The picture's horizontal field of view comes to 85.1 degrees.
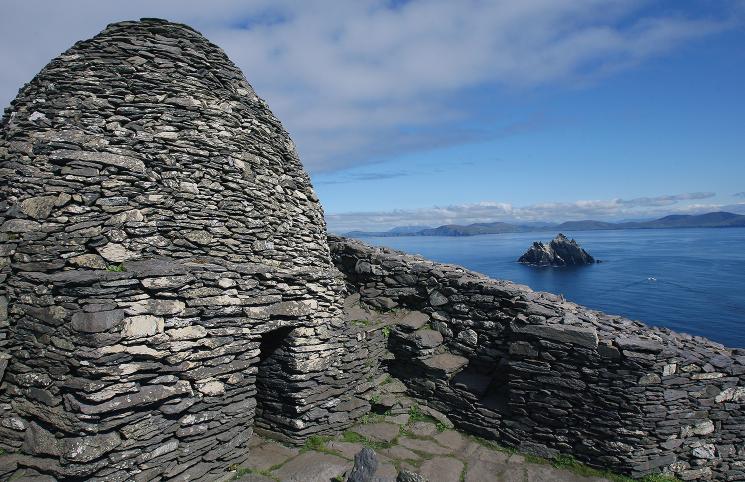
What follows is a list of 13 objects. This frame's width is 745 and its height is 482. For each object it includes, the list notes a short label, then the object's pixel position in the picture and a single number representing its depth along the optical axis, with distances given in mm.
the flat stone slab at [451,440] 9031
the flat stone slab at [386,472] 7244
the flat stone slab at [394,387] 10469
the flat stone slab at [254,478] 7131
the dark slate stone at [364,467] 6793
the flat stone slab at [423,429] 9436
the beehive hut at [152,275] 5867
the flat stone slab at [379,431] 9016
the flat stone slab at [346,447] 8219
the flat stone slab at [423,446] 8703
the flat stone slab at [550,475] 7955
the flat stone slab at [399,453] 8336
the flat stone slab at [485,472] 7852
